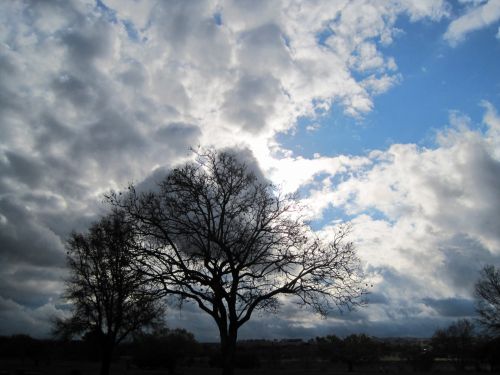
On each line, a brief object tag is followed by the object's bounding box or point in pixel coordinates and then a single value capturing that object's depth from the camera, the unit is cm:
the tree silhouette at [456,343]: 7531
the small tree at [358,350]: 9012
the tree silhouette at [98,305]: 3038
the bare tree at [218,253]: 1903
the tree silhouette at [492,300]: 5459
